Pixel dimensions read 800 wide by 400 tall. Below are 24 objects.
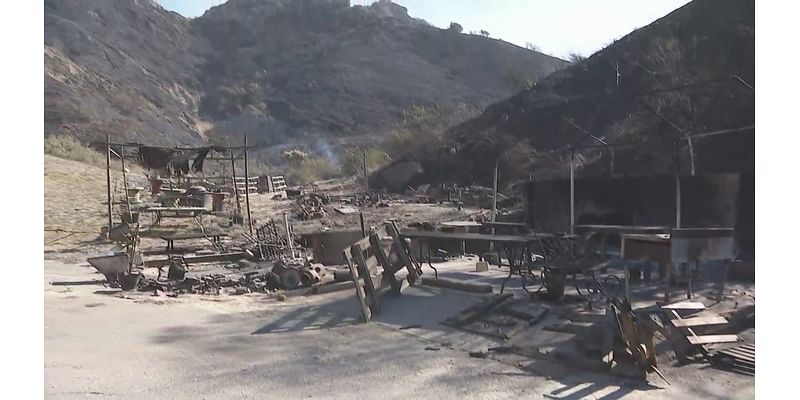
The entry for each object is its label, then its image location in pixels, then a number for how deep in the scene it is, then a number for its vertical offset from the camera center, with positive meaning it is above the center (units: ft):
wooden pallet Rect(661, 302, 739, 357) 19.97 -3.87
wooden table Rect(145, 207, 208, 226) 56.33 -1.52
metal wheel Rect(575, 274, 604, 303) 26.81 -4.00
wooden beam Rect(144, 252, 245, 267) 44.91 -4.34
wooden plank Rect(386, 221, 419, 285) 30.89 -2.56
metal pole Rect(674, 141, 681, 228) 35.47 +0.13
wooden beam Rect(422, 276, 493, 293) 28.79 -3.92
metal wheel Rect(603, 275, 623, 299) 28.27 -3.98
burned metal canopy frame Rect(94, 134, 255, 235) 54.08 +3.64
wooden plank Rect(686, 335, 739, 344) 19.86 -4.26
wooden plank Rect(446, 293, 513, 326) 25.43 -4.45
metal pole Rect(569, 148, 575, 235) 40.22 +0.11
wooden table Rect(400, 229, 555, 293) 29.24 -1.99
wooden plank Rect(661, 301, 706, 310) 21.62 -3.56
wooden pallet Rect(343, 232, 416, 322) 27.73 -3.40
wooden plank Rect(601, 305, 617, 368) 18.88 -4.09
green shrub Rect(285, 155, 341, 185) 137.49 +4.87
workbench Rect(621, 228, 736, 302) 24.25 -1.92
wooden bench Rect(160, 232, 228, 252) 49.85 -3.17
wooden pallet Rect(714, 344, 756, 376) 18.99 -4.69
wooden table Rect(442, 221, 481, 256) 42.80 -1.96
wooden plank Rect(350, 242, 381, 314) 27.78 -3.38
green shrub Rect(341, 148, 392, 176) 130.00 +6.52
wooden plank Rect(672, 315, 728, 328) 20.39 -3.85
